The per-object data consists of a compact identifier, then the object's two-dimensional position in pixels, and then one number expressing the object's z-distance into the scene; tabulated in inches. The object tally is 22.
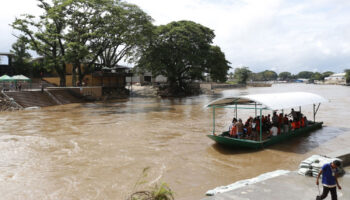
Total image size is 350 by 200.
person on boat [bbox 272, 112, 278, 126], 575.2
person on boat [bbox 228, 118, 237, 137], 526.0
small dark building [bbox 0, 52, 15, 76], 1656.0
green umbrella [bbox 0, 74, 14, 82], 1215.3
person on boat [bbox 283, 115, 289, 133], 578.1
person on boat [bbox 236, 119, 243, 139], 518.8
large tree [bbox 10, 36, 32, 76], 1815.7
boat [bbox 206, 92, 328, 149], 497.0
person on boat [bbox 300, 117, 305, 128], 648.5
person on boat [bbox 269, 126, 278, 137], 546.9
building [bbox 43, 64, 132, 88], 1840.6
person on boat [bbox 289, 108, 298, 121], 635.0
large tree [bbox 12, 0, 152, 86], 1384.1
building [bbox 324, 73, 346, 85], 5274.6
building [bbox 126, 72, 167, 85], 3068.9
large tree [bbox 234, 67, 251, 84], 4648.1
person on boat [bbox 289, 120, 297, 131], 613.0
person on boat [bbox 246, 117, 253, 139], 532.8
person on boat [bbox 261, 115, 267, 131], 573.3
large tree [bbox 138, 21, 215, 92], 1781.5
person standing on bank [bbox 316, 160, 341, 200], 237.3
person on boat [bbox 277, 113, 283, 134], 578.1
